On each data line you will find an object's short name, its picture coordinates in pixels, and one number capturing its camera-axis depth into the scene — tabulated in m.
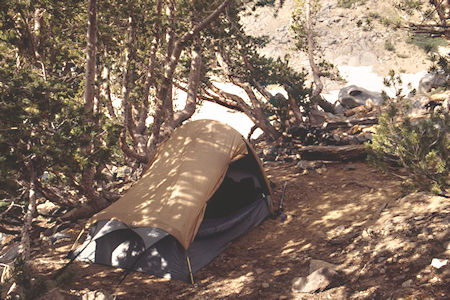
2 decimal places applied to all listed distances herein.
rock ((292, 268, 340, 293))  4.62
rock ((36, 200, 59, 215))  9.42
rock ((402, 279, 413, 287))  4.04
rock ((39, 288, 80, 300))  4.53
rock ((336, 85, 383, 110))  20.62
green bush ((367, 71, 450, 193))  4.58
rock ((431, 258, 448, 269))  4.09
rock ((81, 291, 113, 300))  4.69
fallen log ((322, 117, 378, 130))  14.48
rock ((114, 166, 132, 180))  13.19
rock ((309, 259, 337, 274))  5.11
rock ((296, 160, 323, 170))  10.55
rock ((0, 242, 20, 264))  6.27
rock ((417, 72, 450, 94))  18.53
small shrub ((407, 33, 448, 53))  29.67
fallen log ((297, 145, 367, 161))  10.21
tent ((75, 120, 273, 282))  5.79
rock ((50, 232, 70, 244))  7.25
